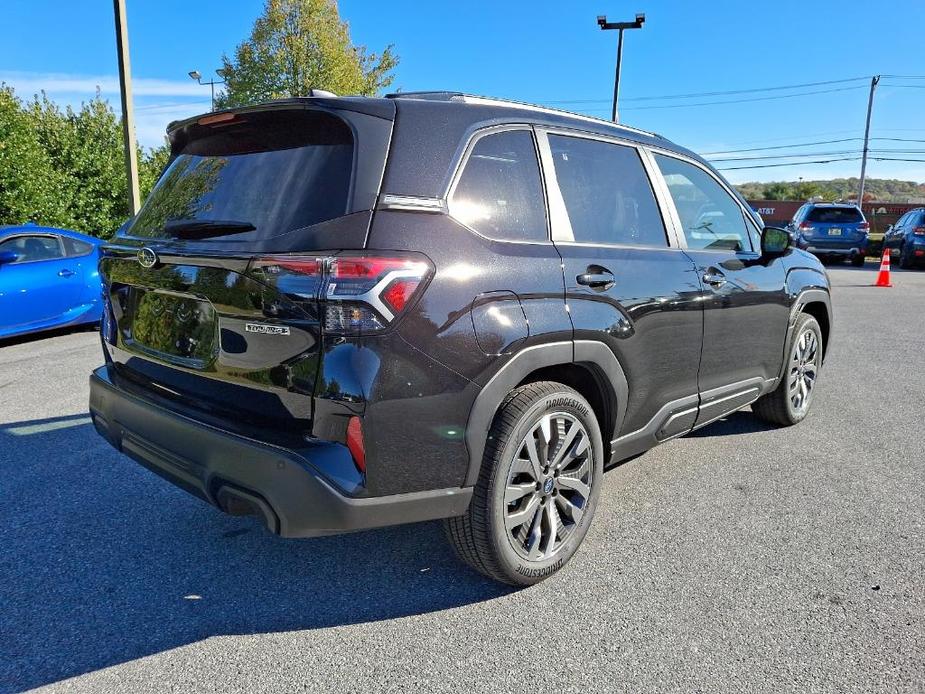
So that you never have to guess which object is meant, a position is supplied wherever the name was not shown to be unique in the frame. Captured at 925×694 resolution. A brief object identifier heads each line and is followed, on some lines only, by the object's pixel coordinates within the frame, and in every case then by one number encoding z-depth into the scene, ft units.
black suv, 7.38
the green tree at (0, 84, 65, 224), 40.19
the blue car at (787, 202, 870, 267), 64.54
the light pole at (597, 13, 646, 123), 78.33
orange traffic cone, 50.34
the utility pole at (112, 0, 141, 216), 39.45
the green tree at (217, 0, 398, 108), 99.91
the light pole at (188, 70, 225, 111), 105.87
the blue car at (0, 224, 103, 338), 25.22
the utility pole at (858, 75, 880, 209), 161.07
